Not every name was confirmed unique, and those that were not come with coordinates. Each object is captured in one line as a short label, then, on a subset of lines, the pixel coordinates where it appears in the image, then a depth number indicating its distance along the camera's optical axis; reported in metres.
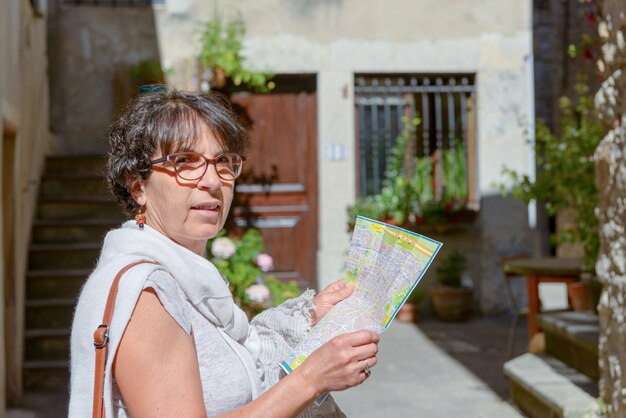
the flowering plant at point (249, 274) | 6.22
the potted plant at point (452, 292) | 9.59
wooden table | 5.77
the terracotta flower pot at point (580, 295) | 5.64
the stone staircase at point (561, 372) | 4.20
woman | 1.45
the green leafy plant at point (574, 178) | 5.27
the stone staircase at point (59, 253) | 6.86
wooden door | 9.91
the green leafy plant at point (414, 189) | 9.79
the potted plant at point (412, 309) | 9.52
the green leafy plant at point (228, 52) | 9.36
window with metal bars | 10.03
